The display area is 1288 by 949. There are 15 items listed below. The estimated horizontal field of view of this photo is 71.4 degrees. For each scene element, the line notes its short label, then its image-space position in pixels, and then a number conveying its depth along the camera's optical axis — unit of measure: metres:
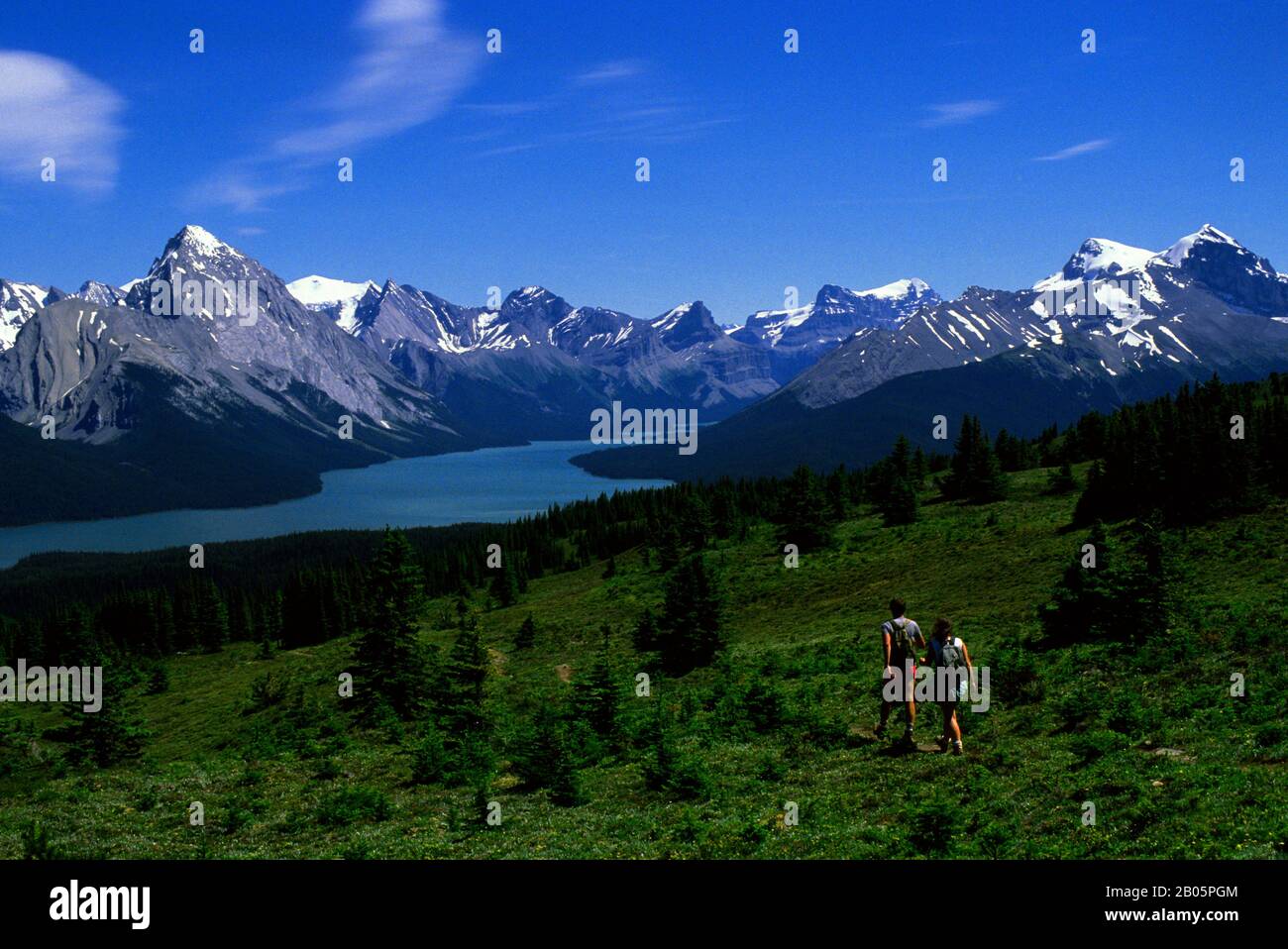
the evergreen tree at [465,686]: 36.12
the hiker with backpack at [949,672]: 20.94
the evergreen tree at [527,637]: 64.81
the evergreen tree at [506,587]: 102.94
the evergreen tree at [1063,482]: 85.62
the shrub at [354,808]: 22.16
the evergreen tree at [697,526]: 101.19
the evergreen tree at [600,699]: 31.25
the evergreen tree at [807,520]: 83.88
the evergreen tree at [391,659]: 43.25
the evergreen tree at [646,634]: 55.31
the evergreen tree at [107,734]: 38.19
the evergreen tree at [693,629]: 48.31
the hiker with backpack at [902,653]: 22.20
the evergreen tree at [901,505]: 85.69
